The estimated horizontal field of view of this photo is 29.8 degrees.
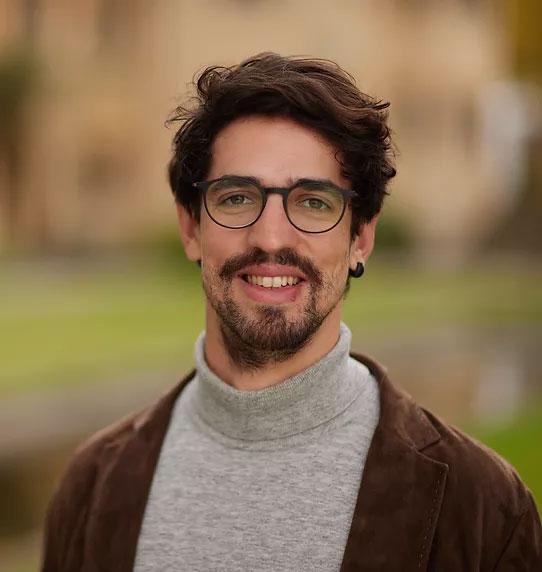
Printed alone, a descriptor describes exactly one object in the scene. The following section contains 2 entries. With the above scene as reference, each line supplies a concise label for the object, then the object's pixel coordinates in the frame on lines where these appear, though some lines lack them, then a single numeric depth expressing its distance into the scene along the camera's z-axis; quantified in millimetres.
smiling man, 2213
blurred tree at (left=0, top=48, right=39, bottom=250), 25781
